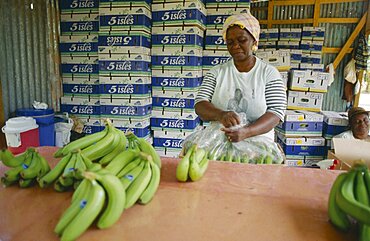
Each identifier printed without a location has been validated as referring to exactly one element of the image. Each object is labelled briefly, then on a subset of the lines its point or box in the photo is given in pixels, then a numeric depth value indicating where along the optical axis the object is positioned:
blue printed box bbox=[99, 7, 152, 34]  3.45
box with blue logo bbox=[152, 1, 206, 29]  3.47
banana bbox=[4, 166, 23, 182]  1.08
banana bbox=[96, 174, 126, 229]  0.79
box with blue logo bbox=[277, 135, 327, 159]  4.12
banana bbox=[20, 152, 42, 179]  1.07
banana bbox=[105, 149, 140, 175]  0.98
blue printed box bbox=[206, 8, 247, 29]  3.74
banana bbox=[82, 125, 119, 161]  1.19
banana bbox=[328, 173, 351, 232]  0.84
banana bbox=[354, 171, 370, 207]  0.81
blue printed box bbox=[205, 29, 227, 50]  3.85
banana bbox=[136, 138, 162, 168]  1.24
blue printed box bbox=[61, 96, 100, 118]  3.93
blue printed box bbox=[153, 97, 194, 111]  3.72
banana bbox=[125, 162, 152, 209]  0.89
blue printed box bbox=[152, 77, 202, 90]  3.68
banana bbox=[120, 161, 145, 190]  0.91
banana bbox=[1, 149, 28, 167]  1.16
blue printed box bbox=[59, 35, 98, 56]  3.82
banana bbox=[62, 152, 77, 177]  0.99
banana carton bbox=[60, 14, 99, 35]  3.78
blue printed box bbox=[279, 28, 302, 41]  5.62
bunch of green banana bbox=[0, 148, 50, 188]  1.08
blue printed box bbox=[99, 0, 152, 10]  3.41
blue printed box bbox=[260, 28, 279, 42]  5.71
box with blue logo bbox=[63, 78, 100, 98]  3.90
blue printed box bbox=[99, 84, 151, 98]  3.58
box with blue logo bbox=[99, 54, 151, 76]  3.53
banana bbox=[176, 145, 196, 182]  1.15
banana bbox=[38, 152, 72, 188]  1.05
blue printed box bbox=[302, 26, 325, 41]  5.54
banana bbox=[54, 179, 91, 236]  0.76
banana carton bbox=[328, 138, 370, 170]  1.88
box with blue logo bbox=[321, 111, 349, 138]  4.01
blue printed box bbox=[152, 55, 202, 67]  3.60
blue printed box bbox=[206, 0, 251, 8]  3.62
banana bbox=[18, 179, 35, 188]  1.07
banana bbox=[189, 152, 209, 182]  1.16
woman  1.70
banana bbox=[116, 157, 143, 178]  0.96
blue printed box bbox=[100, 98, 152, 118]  3.60
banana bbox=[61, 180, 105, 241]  0.74
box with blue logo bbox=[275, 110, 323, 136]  4.11
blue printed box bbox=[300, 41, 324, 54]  5.59
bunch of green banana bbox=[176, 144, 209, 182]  1.16
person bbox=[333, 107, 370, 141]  3.27
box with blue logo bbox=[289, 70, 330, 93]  4.32
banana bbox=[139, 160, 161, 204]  0.97
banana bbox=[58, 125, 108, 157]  1.20
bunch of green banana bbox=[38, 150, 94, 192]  1.00
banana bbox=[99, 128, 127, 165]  1.22
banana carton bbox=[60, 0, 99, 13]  3.74
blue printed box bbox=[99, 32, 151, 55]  3.50
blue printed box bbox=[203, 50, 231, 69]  3.86
